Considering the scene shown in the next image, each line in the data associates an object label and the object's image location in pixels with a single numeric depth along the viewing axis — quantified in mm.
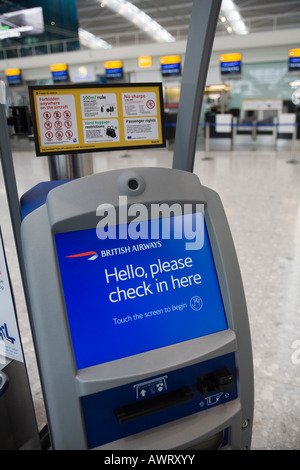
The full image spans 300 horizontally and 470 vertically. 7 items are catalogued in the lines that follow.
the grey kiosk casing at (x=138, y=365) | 833
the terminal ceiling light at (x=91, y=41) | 18000
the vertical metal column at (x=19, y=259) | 1086
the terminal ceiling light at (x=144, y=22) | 15370
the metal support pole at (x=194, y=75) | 1286
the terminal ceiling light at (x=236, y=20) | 10930
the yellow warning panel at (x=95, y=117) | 1139
